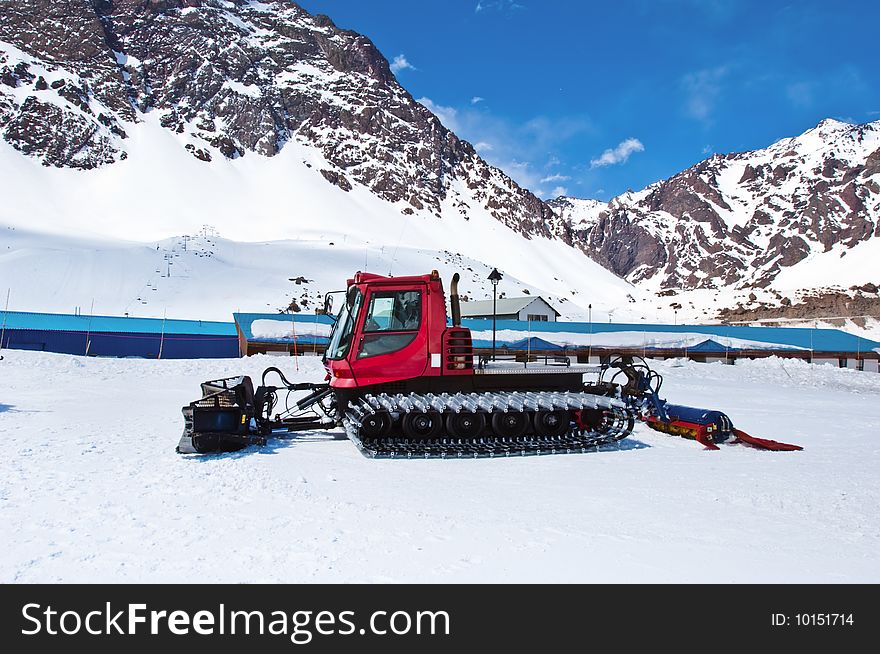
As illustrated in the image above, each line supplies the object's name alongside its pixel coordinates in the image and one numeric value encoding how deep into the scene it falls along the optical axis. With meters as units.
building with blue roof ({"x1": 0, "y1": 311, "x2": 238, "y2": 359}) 26.88
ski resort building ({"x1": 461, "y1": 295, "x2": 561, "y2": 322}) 64.79
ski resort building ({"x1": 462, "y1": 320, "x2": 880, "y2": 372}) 31.30
